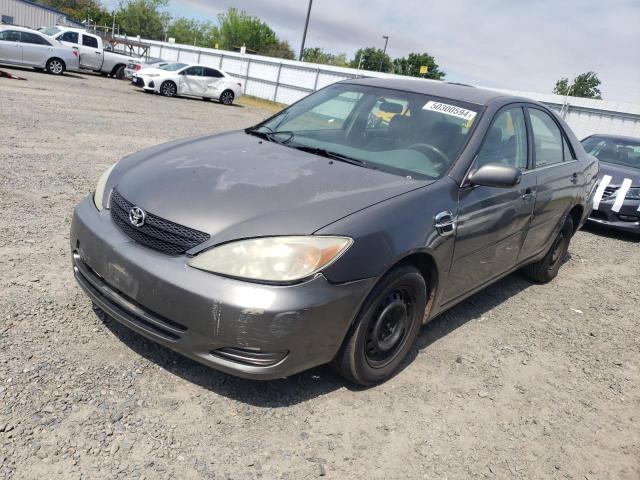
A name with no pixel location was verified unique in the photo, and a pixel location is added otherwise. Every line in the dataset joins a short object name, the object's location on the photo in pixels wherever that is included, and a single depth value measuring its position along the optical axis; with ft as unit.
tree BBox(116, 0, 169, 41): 245.65
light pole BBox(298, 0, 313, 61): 119.14
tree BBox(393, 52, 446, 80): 288.10
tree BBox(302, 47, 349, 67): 302.74
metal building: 146.00
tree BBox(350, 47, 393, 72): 308.40
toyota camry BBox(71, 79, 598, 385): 7.77
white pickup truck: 72.49
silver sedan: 62.28
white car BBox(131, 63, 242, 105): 67.26
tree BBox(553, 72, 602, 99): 247.50
